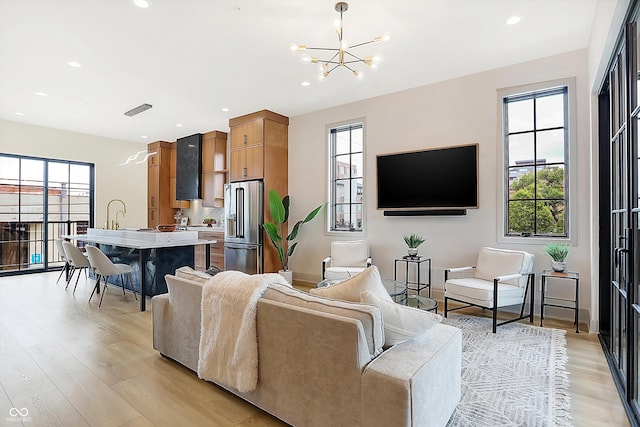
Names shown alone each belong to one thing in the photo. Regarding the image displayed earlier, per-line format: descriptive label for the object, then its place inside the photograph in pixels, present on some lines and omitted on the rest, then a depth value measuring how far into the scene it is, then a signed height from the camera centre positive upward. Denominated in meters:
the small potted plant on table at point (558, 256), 3.40 -0.41
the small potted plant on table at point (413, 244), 4.34 -0.37
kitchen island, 4.45 -0.52
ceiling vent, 5.41 +1.77
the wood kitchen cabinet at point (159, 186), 7.91 +0.72
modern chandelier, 2.78 +1.75
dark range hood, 7.20 +1.07
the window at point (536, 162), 3.76 +0.63
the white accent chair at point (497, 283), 3.31 -0.72
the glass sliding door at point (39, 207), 6.28 +0.16
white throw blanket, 1.81 -0.65
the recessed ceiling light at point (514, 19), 2.98 +1.78
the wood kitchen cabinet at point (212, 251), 6.44 -0.72
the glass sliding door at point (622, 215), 1.96 +0.01
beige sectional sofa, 1.41 -0.70
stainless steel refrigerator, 5.68 -0.18
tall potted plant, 5.40 -0.14
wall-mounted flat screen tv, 4.15 +0.50
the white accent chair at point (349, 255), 4.75 -0.57
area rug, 1.92 -1.14
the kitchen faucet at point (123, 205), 7.30 +0.23
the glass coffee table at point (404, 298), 2.86 -0.77
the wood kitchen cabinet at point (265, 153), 5.69 +1.10
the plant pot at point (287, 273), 5.56 -0.97
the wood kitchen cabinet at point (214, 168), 6.98 +1.00
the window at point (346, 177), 5.34 +0.63
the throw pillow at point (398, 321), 1.65 -0.52
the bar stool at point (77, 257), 4.77 -0.60
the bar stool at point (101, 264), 4.21 -0.63
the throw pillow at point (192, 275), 2.36 -0.44
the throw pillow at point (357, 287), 1.80 -0.39
